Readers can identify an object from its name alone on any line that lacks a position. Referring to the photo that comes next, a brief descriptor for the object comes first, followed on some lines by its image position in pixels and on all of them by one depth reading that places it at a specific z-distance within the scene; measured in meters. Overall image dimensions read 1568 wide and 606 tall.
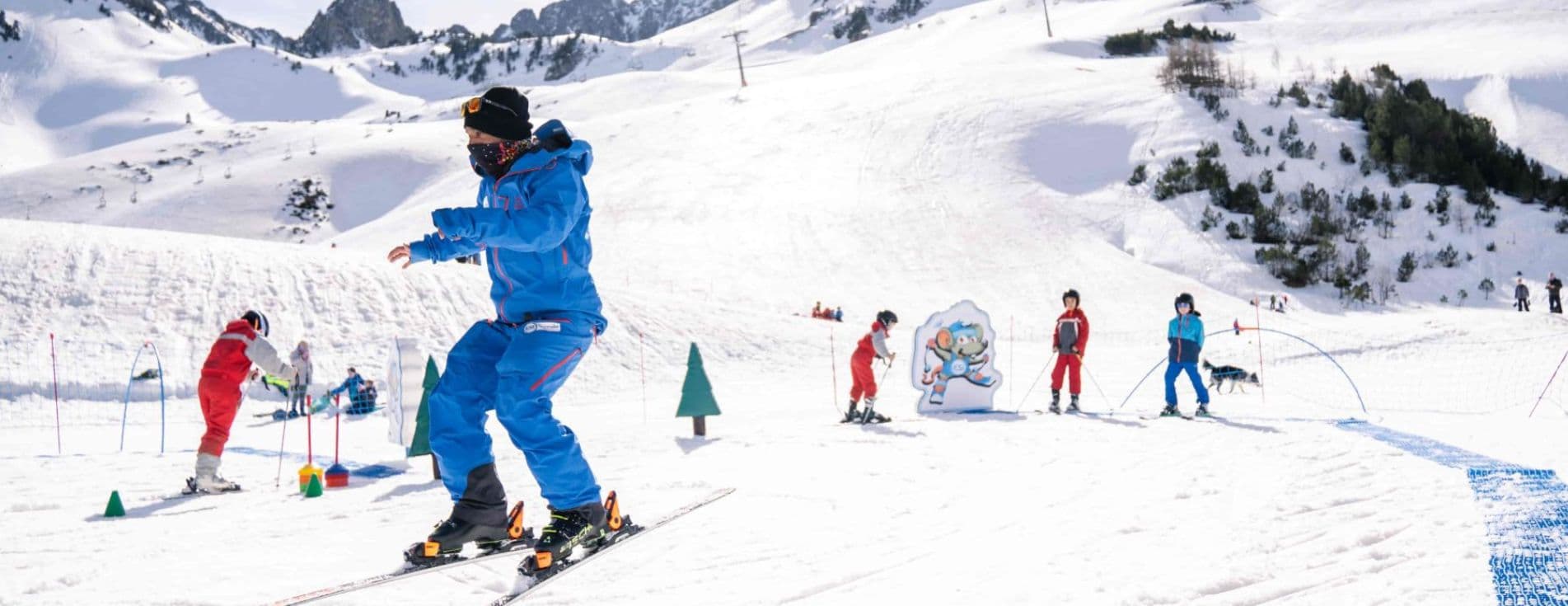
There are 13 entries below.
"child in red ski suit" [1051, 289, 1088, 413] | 13.25
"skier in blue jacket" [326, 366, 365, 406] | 16.72
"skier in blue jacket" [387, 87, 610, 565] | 4.34
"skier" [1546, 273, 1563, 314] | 25.31
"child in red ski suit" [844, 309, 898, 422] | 12.56
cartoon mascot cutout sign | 13.34
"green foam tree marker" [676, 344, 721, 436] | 11.49
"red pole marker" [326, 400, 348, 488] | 8.86
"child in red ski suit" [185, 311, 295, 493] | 8.63
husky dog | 16.25
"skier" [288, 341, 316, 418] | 16.66
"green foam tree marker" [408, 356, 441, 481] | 9.16
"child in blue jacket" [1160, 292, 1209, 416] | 12.48
